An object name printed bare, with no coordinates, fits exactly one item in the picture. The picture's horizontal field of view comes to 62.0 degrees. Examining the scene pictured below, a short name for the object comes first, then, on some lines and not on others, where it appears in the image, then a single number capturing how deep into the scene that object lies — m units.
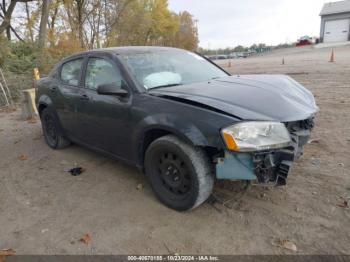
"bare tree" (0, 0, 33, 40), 16.72
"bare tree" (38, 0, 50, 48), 16.97
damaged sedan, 2.55
